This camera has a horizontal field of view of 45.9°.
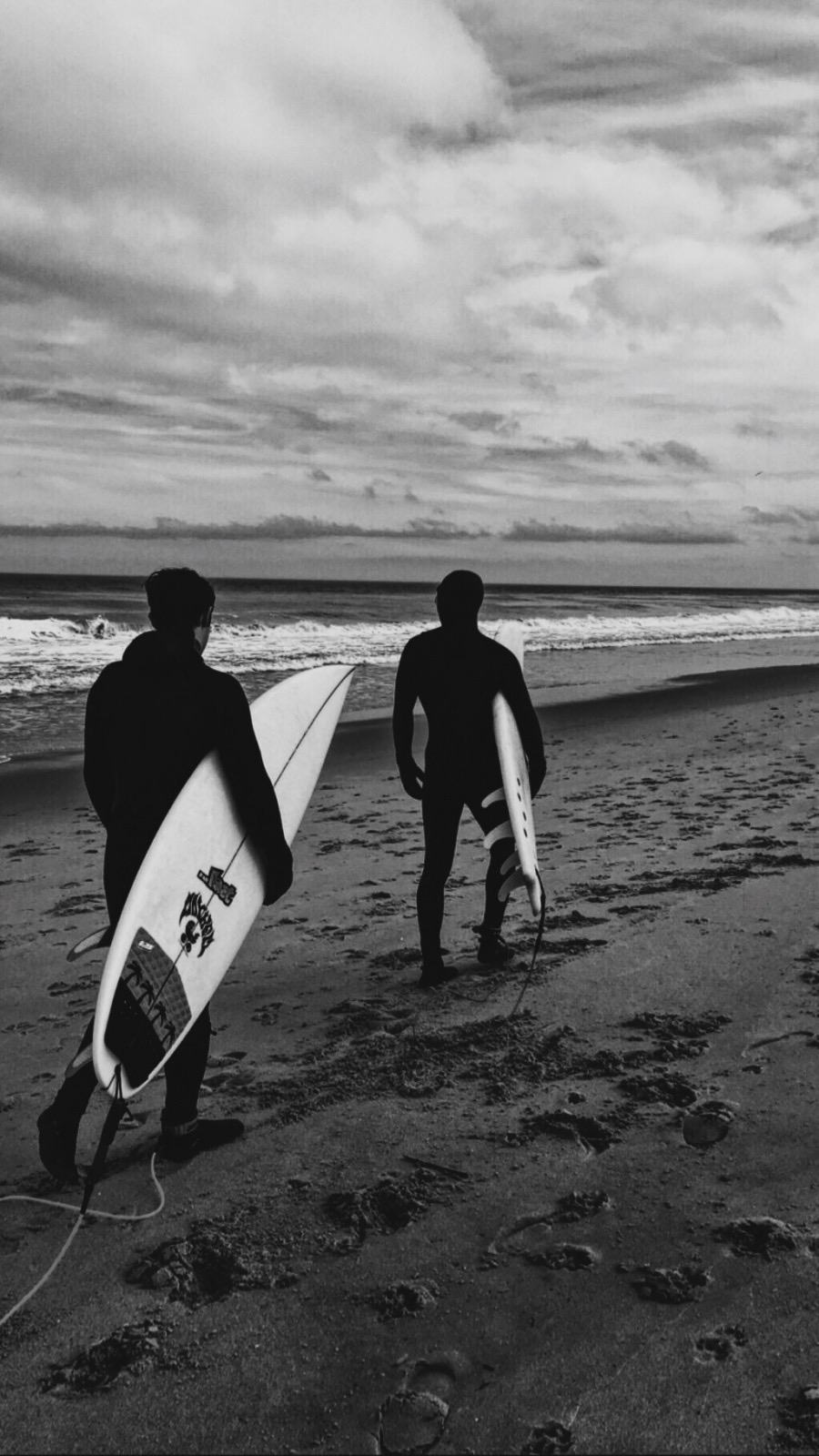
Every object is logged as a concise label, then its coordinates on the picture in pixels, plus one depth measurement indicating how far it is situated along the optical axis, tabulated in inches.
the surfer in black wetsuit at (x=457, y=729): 155.7
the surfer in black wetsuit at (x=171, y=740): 104.2
